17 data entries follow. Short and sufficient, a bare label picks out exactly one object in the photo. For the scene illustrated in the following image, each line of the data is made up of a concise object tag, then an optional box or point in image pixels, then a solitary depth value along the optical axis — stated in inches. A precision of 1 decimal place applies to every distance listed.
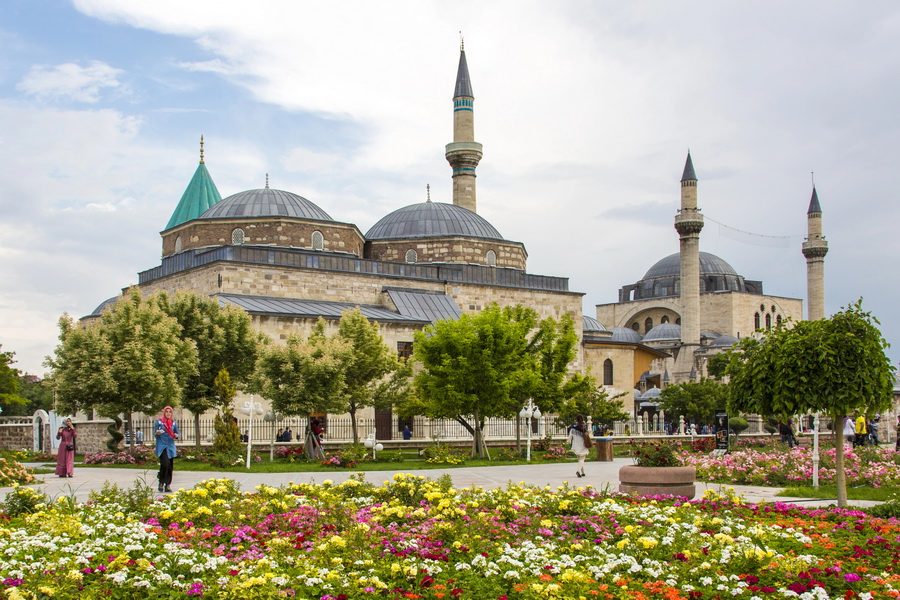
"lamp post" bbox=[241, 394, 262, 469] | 708.7
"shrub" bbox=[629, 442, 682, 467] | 451.2
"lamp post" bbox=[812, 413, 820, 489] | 551.5
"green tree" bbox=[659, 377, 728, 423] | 1425.9
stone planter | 439.5
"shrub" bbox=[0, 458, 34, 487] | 549.7
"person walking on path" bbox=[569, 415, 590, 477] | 667.4
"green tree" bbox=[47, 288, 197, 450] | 781.3
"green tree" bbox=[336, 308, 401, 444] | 874.8
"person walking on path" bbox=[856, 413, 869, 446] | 973.0
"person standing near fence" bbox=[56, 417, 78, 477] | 606.5
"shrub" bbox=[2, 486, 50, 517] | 374.0
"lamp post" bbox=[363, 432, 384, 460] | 828.6
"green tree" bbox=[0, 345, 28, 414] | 1443.2
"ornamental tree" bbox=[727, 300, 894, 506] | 423.5
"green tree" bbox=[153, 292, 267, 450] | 901.8
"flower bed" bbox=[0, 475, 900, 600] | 248.5
